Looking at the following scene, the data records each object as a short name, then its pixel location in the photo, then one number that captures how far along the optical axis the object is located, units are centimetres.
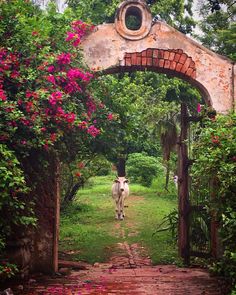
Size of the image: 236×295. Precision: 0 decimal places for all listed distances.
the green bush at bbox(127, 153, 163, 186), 2133
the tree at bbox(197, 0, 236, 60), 1054
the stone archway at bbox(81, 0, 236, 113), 750
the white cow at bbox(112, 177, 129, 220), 1285
